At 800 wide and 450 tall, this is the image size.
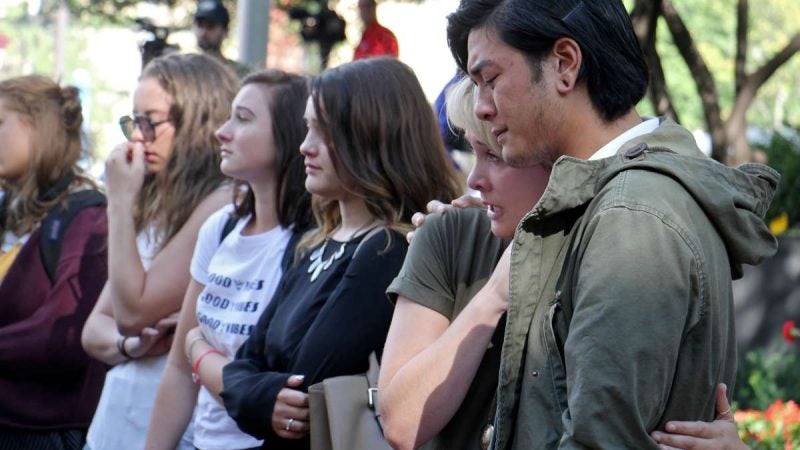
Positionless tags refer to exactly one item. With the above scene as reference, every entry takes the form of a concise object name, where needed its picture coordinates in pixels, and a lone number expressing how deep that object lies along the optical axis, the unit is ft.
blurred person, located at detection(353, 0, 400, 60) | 43.82
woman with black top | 18.72
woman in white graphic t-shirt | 21.83
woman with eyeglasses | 24.49
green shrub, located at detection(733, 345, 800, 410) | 37.58
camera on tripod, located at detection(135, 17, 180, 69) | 39.73
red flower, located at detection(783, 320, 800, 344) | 27.24
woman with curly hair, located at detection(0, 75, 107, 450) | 26.17
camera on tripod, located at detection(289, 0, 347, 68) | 65.78
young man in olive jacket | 10.83
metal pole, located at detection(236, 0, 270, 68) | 38.12
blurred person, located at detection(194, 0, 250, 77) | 48.49
